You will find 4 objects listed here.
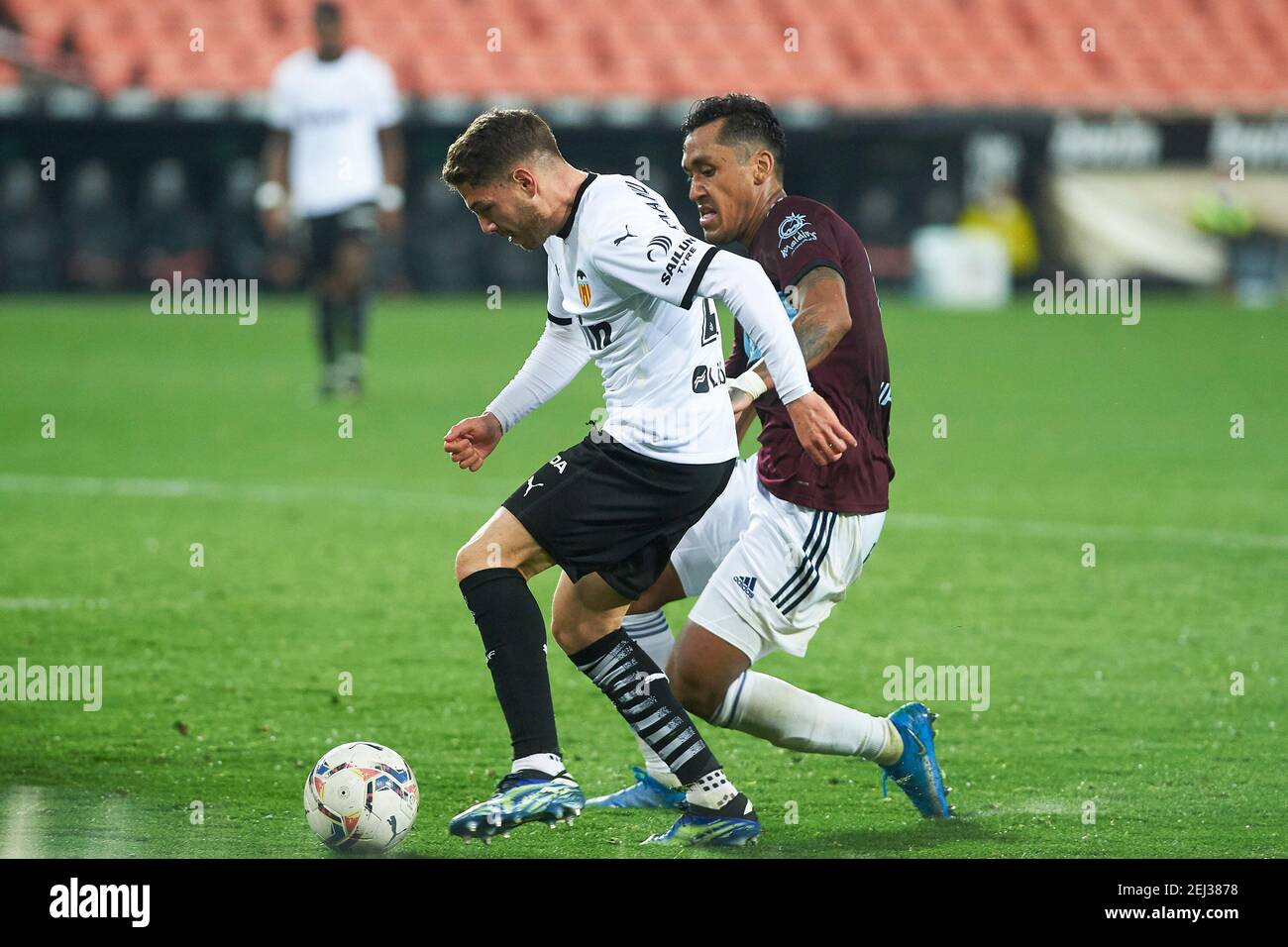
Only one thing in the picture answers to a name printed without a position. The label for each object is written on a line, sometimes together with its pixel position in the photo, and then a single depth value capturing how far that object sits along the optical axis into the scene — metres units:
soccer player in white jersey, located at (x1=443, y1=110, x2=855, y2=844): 8.26
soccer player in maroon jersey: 8.81
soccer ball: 8.24
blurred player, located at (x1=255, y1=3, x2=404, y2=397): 26.39
